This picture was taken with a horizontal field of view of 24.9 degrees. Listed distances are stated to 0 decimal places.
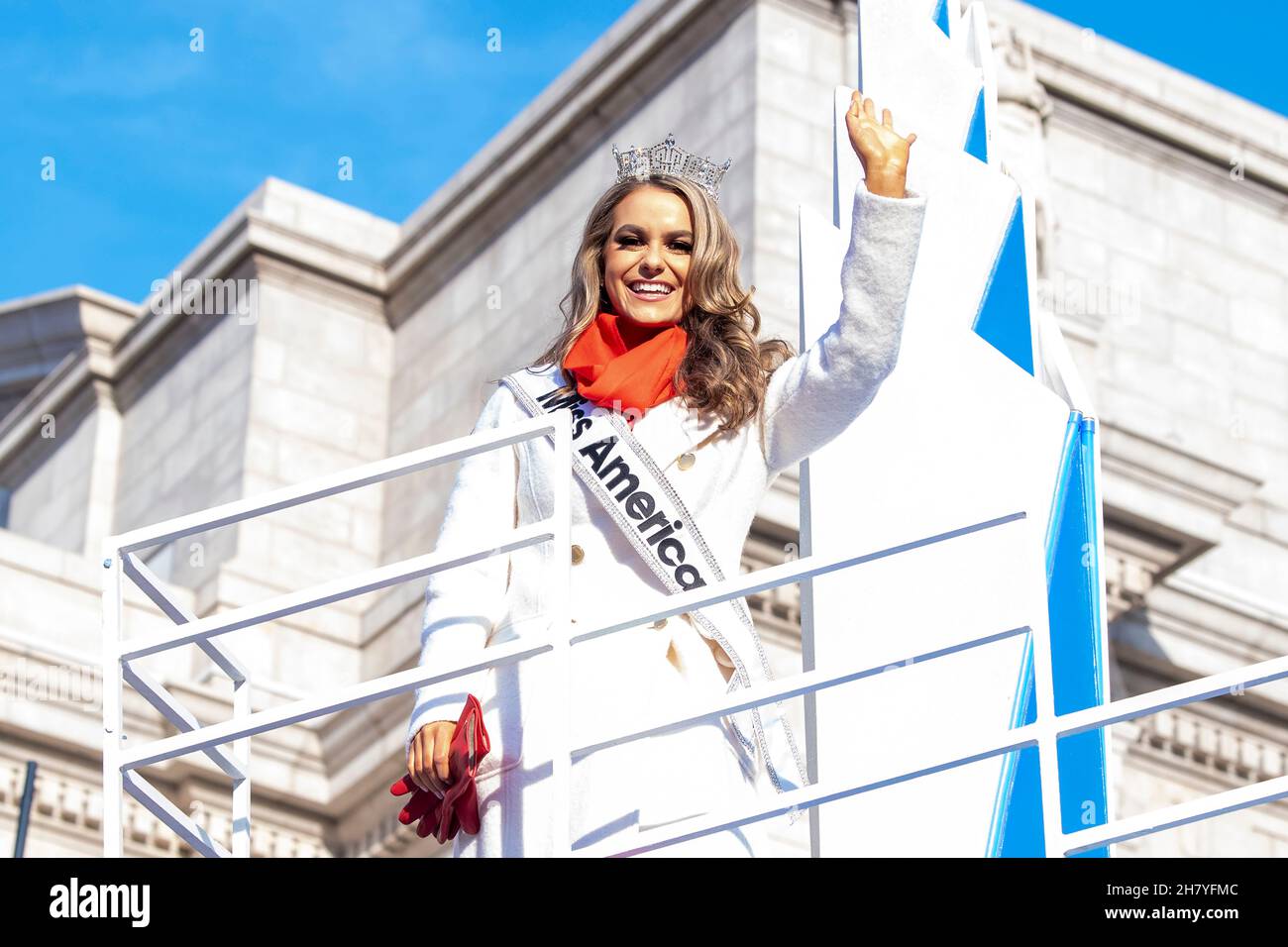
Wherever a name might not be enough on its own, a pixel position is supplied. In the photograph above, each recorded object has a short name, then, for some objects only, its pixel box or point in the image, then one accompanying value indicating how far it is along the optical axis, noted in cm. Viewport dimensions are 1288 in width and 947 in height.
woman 562
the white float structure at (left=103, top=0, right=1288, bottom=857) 654
